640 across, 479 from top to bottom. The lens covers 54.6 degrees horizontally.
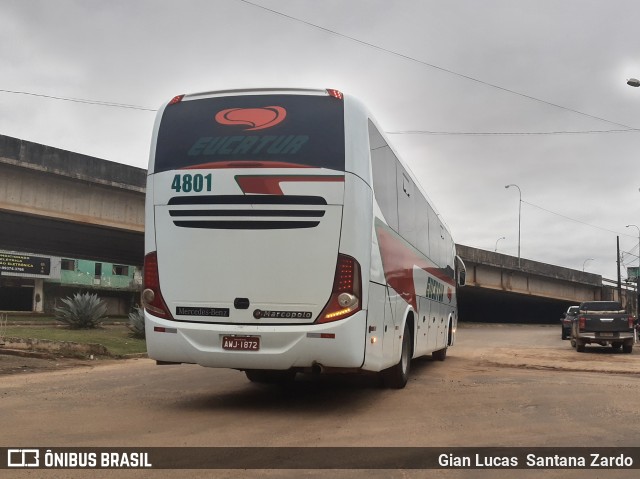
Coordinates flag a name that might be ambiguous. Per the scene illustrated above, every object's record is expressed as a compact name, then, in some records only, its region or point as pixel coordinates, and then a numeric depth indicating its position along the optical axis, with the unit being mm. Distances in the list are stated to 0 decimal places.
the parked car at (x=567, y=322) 29578
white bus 7242
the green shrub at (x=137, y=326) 20828
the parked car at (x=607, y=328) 20906
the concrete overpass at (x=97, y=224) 23930
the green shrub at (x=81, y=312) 22812
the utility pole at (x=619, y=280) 59219
